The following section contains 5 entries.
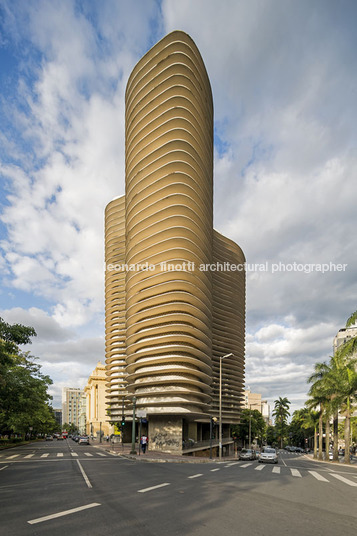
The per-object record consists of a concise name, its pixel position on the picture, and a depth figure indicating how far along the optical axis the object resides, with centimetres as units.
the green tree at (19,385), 2797
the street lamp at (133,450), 3784
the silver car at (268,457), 3403
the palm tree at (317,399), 5550
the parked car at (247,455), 4262
